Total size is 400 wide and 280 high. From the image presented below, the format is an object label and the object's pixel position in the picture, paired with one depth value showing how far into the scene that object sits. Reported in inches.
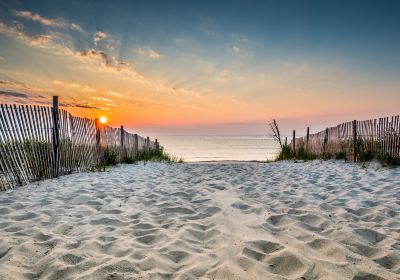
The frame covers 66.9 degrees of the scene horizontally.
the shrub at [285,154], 567.9
